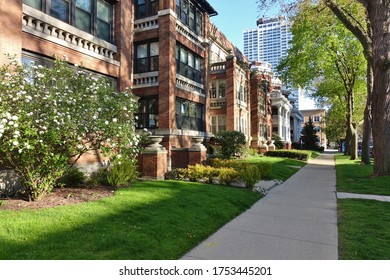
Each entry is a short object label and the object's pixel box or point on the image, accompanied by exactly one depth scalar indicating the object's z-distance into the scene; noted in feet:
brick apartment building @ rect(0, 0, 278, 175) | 32.48
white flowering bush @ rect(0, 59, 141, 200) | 20.48
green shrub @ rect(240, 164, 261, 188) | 34.99
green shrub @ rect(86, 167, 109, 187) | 29.73
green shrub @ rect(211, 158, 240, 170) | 43.80
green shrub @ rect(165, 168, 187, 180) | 38.83
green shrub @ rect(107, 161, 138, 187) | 29.96
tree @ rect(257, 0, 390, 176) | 43.55
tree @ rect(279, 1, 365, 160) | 82.38
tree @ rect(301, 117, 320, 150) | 188.55
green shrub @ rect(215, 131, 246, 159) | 65.98
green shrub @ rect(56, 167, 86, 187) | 29.55
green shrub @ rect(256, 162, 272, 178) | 44.68
